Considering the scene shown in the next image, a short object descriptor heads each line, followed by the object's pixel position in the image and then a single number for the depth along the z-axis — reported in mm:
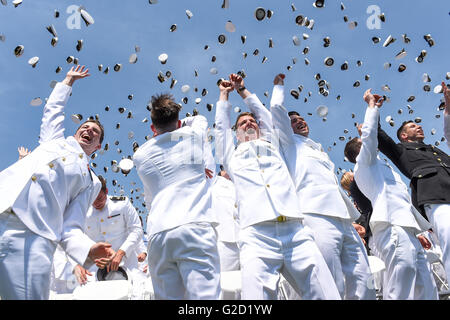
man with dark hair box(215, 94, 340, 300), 3561
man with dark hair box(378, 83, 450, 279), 4758
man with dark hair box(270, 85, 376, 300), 4164
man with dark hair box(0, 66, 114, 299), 3268
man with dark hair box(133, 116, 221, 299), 3449
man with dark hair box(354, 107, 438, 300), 4640
